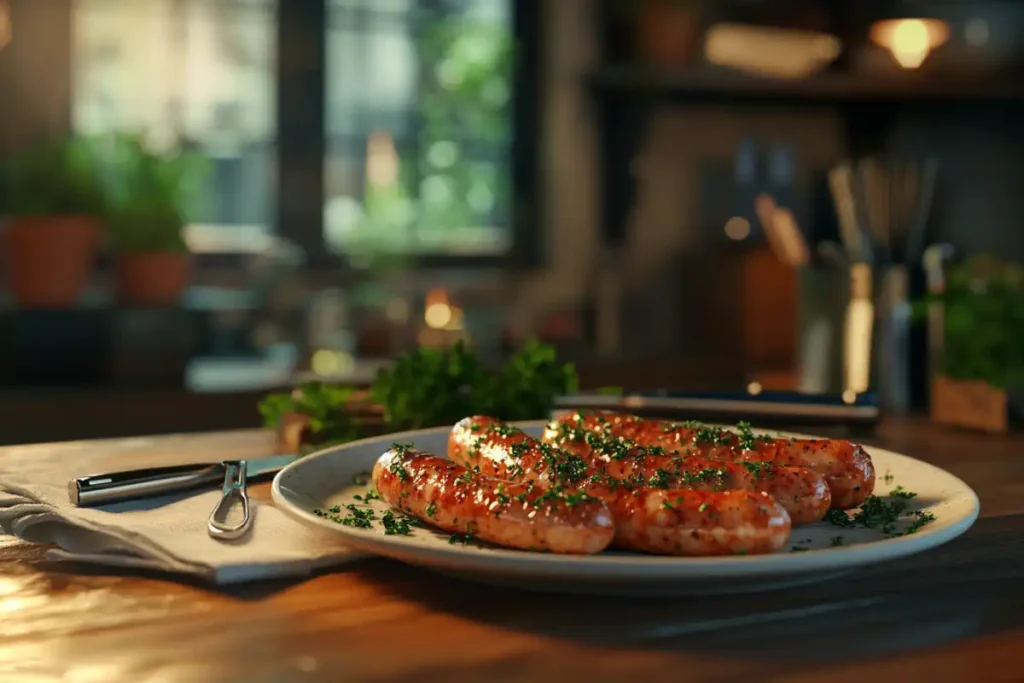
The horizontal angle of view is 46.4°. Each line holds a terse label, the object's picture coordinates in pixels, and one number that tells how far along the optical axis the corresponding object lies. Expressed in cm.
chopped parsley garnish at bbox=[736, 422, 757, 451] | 88
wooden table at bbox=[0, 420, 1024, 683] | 60
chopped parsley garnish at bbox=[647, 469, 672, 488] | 76
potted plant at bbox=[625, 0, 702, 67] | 381
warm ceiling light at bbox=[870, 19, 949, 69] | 424
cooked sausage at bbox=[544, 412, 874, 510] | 83
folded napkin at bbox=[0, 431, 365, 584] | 74
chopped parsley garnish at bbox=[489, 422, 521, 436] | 86
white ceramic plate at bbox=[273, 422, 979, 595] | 64
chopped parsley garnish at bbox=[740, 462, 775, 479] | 77
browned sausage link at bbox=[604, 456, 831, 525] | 76
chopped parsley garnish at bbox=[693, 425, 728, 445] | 89
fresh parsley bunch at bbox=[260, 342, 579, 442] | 125
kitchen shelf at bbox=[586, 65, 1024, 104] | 385
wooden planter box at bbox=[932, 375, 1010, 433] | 151
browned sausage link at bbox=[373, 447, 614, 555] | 67
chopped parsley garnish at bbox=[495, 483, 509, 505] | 70
